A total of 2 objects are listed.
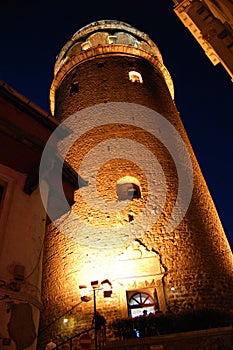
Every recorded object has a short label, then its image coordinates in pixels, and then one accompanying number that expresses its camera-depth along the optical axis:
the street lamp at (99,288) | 8.64
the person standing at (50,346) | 8.05
